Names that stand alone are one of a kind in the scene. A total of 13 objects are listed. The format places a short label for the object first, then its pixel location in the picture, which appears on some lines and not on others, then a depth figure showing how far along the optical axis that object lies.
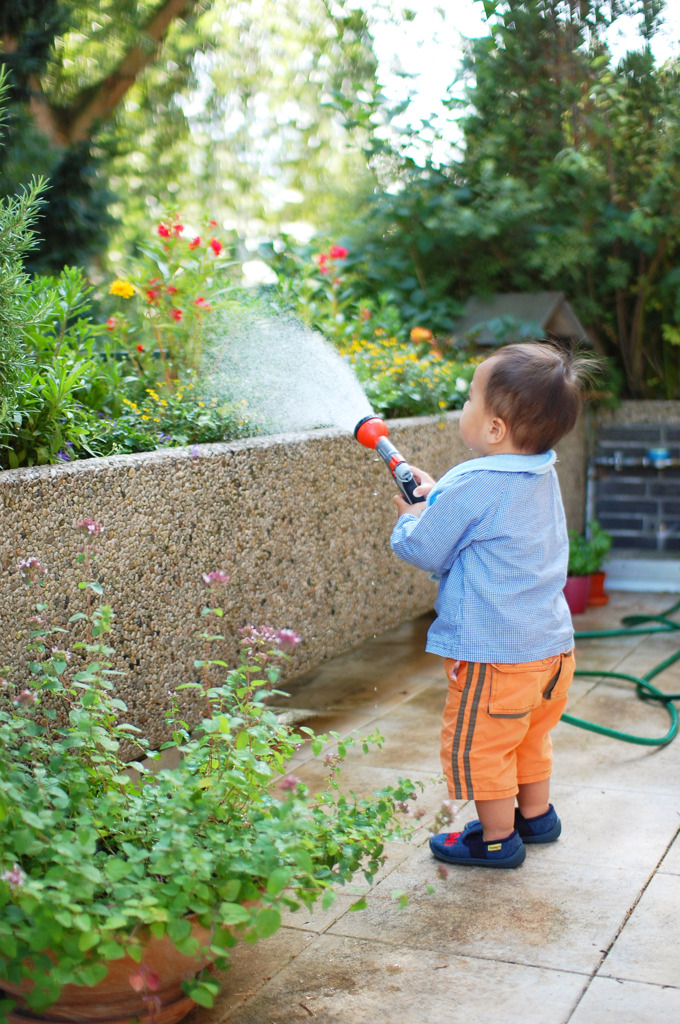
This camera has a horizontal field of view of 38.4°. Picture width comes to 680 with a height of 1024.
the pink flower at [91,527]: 2.16
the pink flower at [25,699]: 1.82
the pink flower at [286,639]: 1.84
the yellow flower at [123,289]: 3.92
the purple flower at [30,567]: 2.04
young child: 2.38
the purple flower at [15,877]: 1.49
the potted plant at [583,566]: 5.34
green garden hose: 3.32
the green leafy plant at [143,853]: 1.56
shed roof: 5.59
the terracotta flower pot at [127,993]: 1.72
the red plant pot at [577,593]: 5.32
